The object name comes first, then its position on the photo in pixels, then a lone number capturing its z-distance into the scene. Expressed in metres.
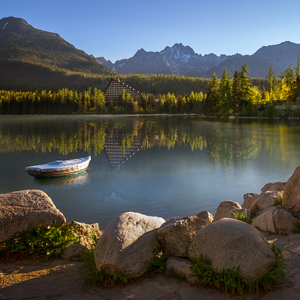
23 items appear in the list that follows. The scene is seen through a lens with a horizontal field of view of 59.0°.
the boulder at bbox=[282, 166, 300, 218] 6.14
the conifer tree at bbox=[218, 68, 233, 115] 82.75
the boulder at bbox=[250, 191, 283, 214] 7.33
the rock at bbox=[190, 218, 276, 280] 3.82
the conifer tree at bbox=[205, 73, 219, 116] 91.87
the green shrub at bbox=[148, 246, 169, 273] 4.43
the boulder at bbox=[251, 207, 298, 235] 5.82
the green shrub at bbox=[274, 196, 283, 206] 7.26
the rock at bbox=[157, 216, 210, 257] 4.67
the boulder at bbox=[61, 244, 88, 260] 5.24
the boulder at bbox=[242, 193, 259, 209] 9.16
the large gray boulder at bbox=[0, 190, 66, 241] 5.29
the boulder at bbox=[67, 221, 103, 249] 6.10
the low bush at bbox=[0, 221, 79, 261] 5.21
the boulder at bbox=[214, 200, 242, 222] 8.09
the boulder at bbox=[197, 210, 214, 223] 7.67
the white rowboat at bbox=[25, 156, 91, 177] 14.85
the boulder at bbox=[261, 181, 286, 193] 9.07
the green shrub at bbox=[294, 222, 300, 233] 5.70
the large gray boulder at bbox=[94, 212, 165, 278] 4.23
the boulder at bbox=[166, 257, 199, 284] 4.06
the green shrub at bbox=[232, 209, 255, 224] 6.90
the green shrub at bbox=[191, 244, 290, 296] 3.75
